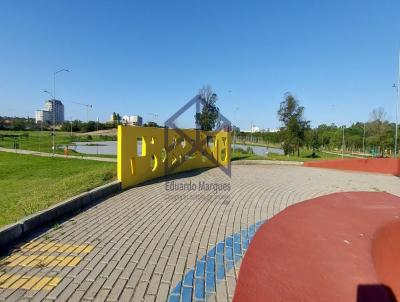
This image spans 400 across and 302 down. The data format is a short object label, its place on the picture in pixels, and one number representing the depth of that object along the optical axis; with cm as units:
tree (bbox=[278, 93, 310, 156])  3083
